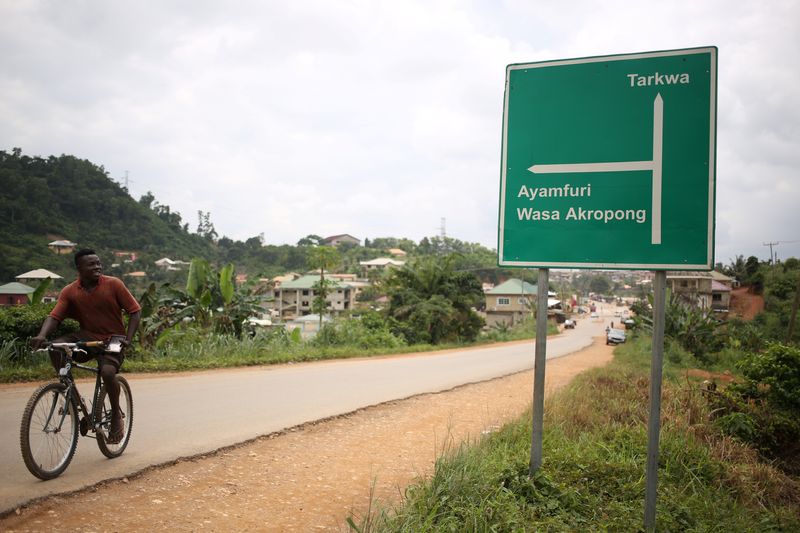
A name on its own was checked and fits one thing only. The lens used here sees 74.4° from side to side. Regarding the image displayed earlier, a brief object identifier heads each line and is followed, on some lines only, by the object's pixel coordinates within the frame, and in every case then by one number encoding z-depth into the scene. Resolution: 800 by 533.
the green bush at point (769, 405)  6.88
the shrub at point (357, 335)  18.47
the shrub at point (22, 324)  9.30
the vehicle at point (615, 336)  36.56
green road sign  3.45
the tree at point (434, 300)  25.88
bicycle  4.15
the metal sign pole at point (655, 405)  3.34
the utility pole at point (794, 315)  22.15
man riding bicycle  4.73
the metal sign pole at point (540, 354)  3.76
